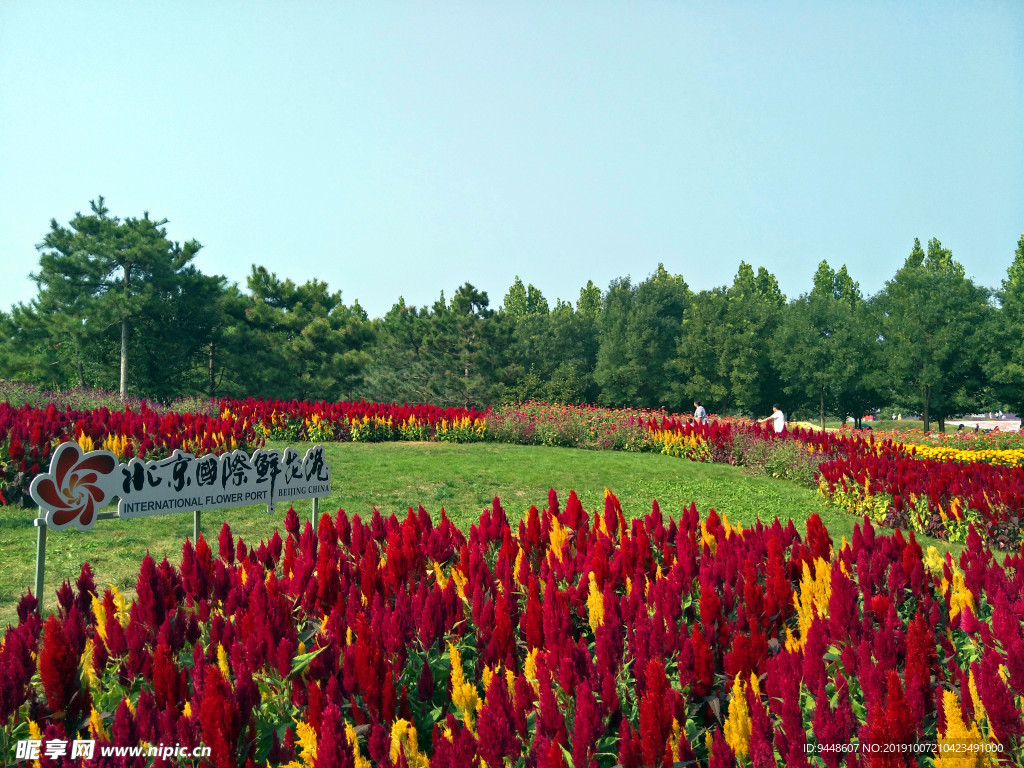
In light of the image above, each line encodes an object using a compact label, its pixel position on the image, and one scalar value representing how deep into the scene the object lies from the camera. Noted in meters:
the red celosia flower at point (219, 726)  2.06
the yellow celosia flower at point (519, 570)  3.67
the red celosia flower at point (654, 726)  2.06
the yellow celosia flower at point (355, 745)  1.95
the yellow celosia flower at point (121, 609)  3.31
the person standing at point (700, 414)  21.40
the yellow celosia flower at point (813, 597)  3.19
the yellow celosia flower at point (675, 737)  2.13
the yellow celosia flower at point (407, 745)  2.06
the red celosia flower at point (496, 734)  2.04
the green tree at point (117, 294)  31.19
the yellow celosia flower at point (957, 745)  1.94
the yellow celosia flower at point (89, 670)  2.76
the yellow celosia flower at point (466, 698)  2.29
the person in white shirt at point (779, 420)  18.28
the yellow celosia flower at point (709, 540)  4.44
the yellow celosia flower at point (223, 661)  2.64
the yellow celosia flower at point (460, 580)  3.62
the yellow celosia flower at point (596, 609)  3.10
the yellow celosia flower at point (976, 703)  2.37
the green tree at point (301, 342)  37.88
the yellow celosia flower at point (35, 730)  2.21
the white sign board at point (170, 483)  4.19
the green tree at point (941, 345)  38.91
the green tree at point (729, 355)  48.50
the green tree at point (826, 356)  46.50
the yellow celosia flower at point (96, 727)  2.17
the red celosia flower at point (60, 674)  2.45
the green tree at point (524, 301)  72.56
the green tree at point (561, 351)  44.03
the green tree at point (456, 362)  36.84
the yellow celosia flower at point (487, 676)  2.39
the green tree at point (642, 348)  51.53
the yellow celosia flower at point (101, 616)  3.03
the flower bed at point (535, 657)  2.10
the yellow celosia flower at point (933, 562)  4.27
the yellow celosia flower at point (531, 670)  2.61
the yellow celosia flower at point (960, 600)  3.38
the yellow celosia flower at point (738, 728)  2.15
